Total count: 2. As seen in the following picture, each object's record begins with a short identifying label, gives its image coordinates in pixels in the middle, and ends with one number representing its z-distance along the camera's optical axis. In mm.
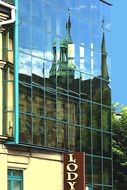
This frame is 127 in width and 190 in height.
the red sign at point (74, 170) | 38656
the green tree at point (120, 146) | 52000
